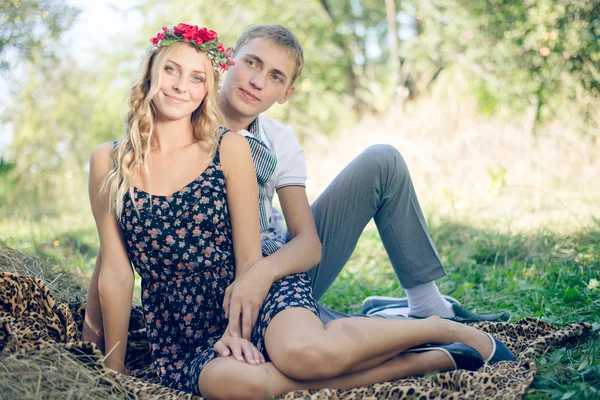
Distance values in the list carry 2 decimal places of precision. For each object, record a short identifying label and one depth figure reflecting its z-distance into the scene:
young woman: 2.19
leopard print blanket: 1.97
